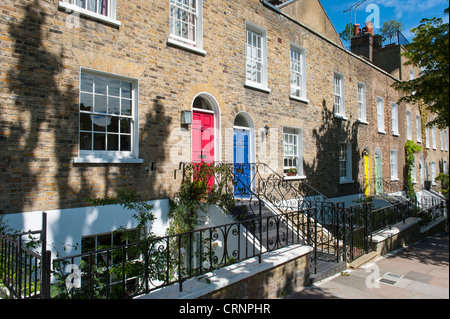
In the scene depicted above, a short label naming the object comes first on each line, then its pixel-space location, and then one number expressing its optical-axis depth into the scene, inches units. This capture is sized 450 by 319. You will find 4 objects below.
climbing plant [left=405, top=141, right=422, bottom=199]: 808.3
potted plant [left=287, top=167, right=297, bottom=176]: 458.9
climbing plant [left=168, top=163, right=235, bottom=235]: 304.8
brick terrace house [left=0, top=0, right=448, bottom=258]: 232.2
